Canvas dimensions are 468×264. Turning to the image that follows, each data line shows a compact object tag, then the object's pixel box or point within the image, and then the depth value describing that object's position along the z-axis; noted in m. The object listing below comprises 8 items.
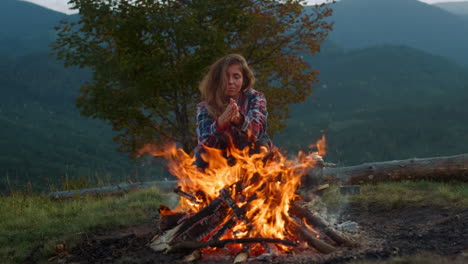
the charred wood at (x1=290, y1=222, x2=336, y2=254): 4.26
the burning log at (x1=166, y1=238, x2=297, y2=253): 4.31
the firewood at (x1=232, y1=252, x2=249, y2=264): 4.07
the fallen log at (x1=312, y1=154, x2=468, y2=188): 8.28
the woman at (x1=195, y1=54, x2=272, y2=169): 4.99
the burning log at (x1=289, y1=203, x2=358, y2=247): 4.53
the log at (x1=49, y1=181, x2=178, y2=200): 9.16
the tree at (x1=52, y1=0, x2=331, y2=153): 9.77
